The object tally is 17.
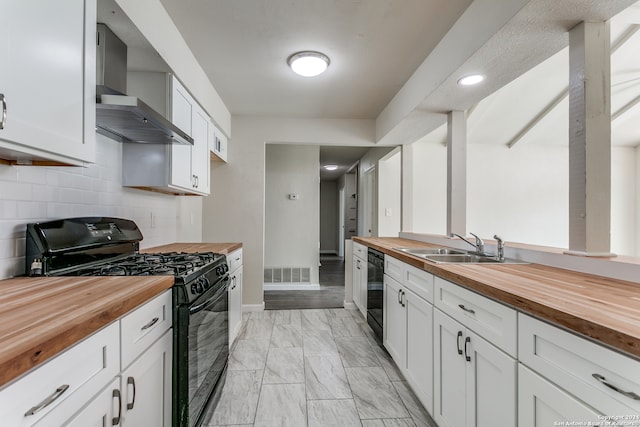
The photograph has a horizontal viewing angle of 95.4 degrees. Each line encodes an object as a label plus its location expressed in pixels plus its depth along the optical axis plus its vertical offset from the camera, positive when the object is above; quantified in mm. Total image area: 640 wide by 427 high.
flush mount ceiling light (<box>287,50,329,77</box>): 2213 +1188
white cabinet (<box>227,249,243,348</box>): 2408 -699
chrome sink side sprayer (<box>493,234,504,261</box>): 1739 -182
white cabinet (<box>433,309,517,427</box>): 1007 -656
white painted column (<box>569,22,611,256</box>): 1350 +354
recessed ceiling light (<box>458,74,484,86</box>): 1957 +946
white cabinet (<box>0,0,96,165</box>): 842 +435
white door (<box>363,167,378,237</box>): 4963 +222
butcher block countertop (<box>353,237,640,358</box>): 677 -250
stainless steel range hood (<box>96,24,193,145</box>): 1295 +486
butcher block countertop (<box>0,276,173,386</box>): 588 -268
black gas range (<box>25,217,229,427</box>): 1263 -284
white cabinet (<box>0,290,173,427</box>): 602 -455
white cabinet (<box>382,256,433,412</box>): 1598 -706
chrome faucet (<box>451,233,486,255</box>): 1990 -208
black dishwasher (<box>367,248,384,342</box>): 2469 -665
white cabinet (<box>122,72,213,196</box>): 1918 +413
